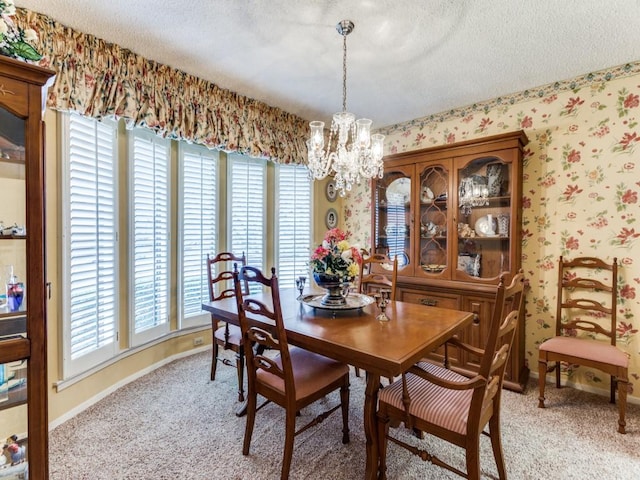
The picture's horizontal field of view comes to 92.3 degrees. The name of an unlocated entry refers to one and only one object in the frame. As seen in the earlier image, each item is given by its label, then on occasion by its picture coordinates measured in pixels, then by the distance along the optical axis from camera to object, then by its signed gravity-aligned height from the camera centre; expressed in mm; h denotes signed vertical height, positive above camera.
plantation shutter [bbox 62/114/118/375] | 2111 -49
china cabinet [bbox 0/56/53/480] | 1206 -186
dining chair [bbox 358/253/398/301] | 2575 -377
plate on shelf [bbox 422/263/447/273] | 3018 -310
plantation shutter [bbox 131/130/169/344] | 2639 +13
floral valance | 1997 +1132
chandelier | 2197 +626
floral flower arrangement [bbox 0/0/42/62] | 1118 +756
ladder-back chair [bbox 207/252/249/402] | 2338 -605
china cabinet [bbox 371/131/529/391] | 2658 +102
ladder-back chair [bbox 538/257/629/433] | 2188 -688
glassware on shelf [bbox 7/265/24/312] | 1281 -248
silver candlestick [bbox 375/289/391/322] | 1848 -413
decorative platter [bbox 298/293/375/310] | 2005 -459
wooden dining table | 1339 -505
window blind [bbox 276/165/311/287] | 3713 +171
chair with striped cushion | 1276 -797
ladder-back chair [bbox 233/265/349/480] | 1565 -794
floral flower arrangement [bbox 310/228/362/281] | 2014 -138
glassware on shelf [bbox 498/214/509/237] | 2756 +106
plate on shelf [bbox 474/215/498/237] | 2861 +99
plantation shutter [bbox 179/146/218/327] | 3020 +134
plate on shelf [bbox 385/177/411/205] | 3331 +502
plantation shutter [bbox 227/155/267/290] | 3354 +325
